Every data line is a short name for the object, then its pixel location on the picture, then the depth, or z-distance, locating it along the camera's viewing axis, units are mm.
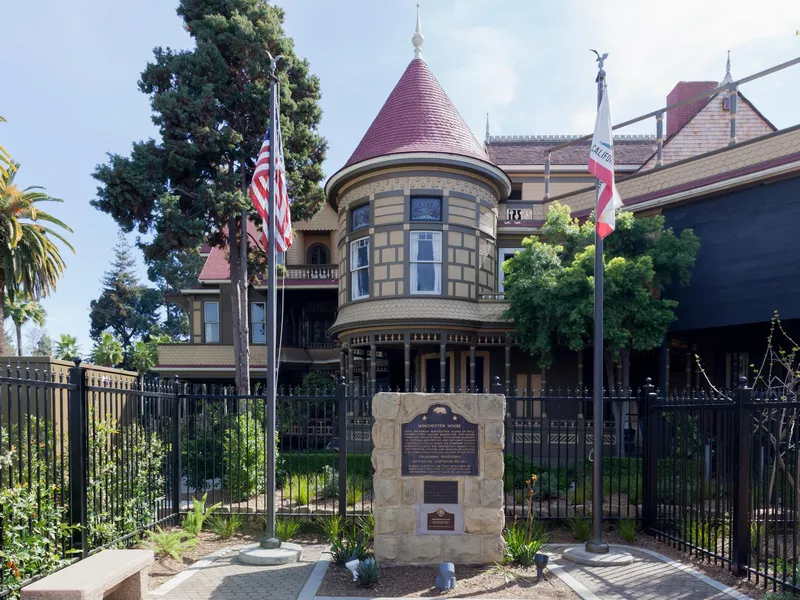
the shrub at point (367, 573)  6703
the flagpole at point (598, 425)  7930
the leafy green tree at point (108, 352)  40300
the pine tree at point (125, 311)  58688
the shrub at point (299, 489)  10310
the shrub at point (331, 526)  8367
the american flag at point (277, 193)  8805
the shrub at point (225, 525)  9031
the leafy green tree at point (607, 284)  14883
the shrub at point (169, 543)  7770
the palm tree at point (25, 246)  19812
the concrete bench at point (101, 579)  5160
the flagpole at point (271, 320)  8148
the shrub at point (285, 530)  8703
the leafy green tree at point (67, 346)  41188
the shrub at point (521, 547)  7414
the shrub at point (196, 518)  8766
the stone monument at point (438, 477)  7473
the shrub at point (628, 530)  8758
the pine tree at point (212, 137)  16578
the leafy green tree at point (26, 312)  39219
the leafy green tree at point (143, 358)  36781
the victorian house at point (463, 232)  14852
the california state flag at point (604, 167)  8172
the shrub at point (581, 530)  9000
